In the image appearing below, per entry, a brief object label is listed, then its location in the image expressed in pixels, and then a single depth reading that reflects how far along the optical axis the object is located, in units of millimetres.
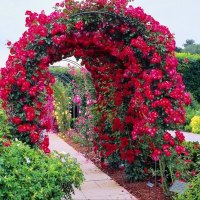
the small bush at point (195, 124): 13438
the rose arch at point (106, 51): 6176
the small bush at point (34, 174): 4281
